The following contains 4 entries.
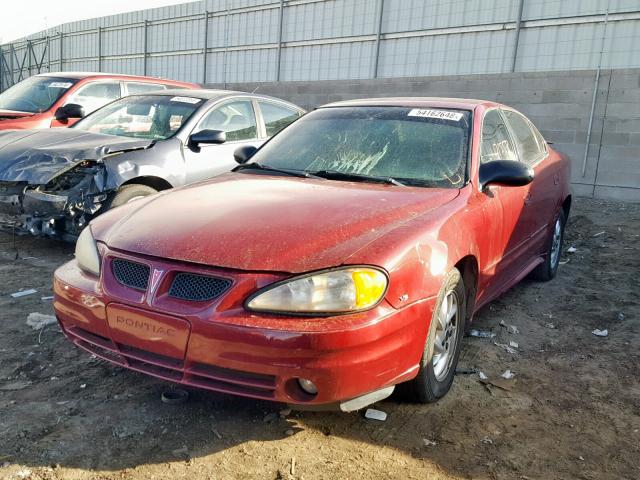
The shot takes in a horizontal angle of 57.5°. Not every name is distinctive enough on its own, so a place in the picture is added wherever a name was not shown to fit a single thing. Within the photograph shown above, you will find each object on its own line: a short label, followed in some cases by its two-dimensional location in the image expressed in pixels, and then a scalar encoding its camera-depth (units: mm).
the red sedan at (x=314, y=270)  2258
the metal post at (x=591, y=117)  8820
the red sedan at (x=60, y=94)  7418
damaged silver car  4895
